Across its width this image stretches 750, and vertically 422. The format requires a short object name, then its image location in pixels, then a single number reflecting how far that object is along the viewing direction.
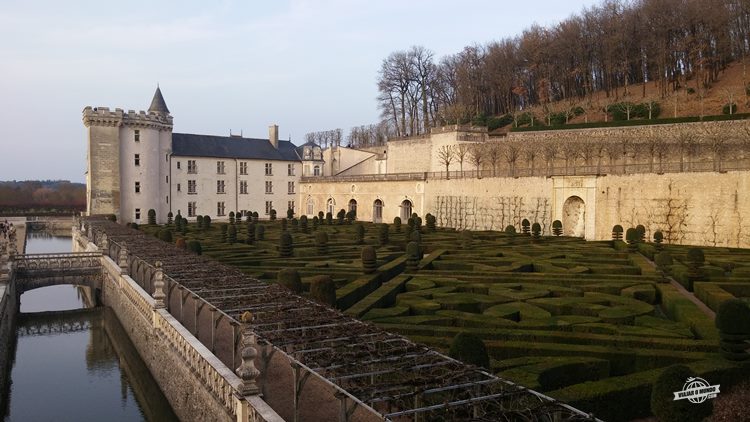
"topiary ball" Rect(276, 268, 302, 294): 16.92
